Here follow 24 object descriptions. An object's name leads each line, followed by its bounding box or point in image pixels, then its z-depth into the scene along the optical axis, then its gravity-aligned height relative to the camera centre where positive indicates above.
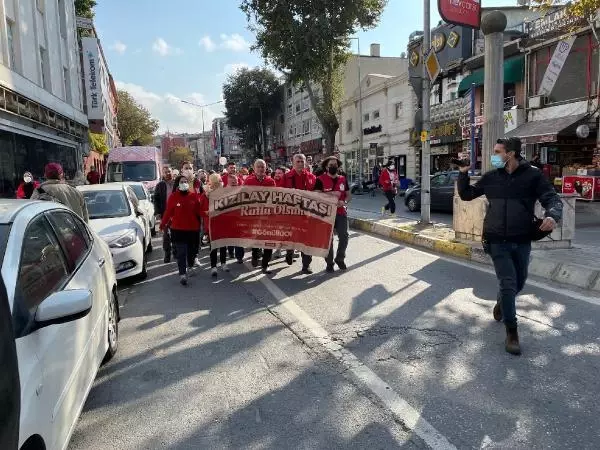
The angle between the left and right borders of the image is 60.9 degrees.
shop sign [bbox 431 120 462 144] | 26.28 +1.86
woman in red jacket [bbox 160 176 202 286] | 7.47 -0.67
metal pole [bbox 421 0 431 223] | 12.25 +1.00
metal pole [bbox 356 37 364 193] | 34.89 +1.88
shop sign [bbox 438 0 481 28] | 10.76 +3.34
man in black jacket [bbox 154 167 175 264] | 10.66 -0.40
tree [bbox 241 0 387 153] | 28.73 +7.85
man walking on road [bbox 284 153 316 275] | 8.32 -0.10
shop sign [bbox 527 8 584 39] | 18.91 +5.48
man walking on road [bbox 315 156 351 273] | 8.05 -0.34
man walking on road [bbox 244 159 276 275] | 8.09 -0.14
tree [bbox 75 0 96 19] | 37.94 +12.67
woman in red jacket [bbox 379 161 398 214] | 15.73 -0.53
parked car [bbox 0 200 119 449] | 2.12 -0.70
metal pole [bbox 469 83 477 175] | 20.07 +1.53
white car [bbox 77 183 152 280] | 7.22 -0.74
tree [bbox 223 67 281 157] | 58.16 +8.54
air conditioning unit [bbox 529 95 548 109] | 20.68 +2.59
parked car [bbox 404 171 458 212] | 16.86 -0.89
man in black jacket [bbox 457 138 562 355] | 4.43 -0.44
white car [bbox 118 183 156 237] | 12.60 -0.62
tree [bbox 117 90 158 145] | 62.22 +6.65
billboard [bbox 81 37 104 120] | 31.48 +5.76
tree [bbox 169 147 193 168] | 114.19 +4.41
